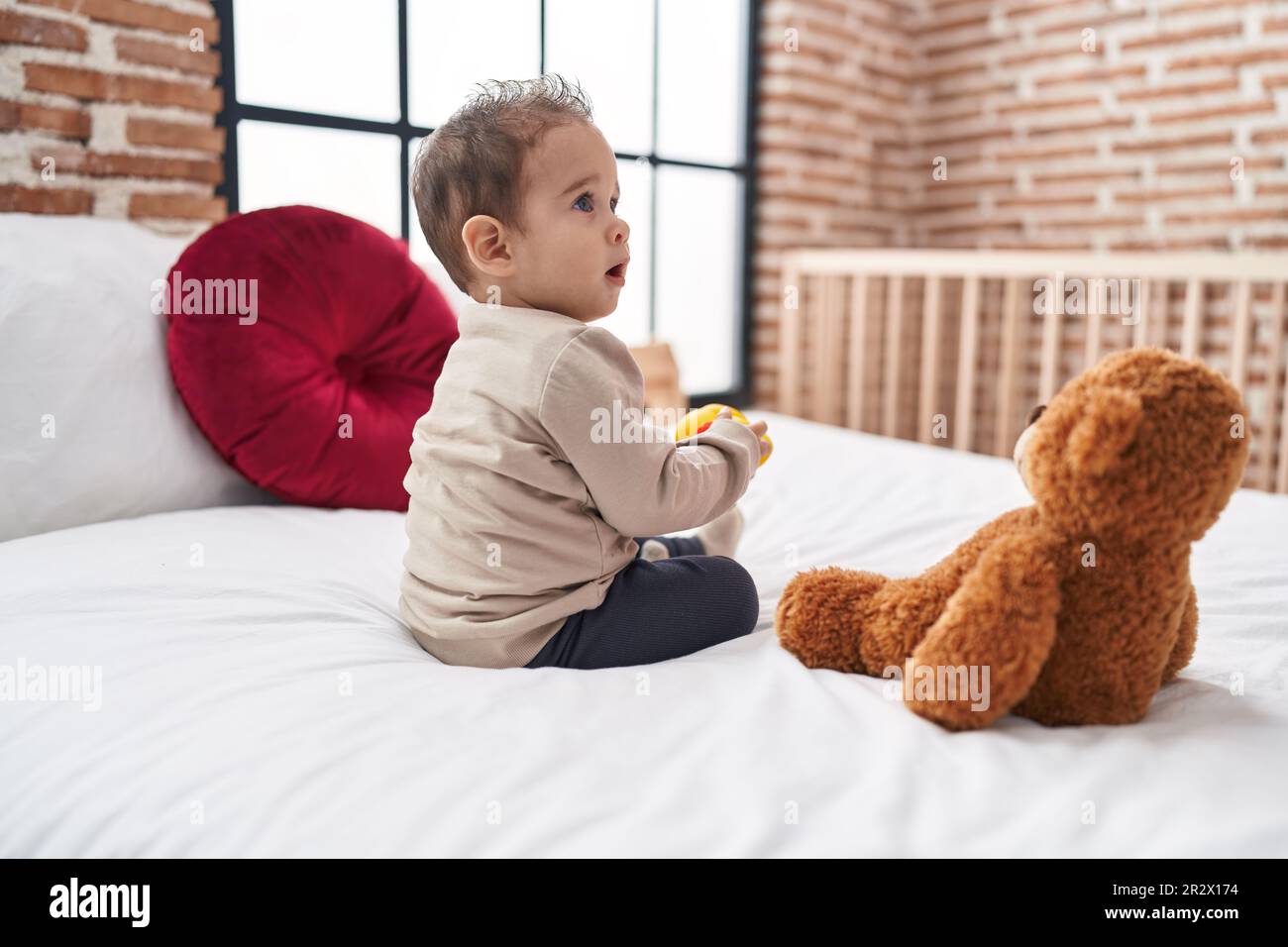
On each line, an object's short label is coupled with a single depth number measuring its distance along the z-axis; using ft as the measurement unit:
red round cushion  4.46
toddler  2.99
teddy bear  2.34
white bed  2.06
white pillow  4.01
